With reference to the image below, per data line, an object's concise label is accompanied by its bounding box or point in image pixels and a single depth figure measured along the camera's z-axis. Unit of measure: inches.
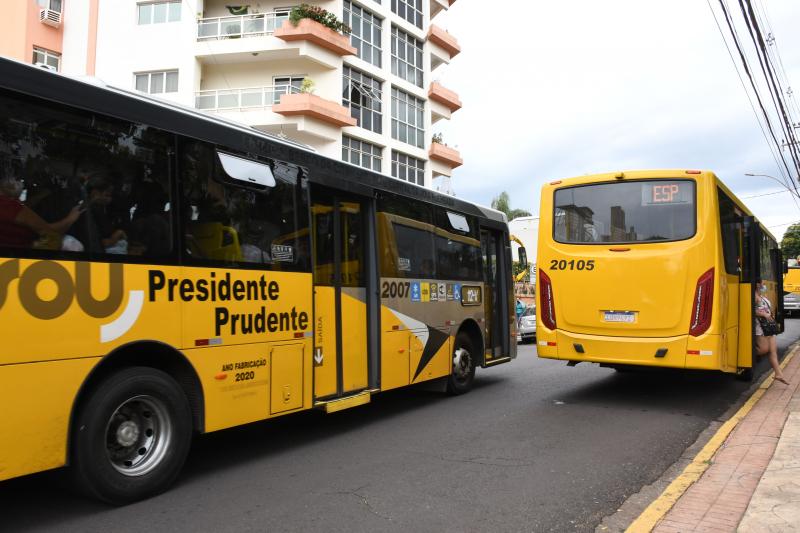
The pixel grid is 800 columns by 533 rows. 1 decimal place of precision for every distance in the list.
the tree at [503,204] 1820.9
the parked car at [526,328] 807.7
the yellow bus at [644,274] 314.5
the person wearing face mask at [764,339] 396.2
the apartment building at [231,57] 1076.5
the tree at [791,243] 2652.6
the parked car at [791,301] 1235.9
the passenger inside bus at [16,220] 151.5
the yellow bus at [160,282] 156.9
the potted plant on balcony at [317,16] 1064.2
